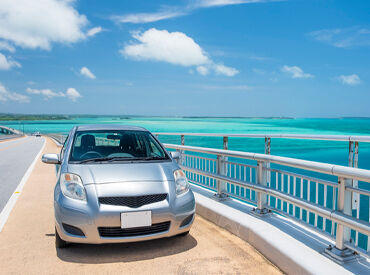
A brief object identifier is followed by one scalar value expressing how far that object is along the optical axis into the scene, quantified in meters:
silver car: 3.63
